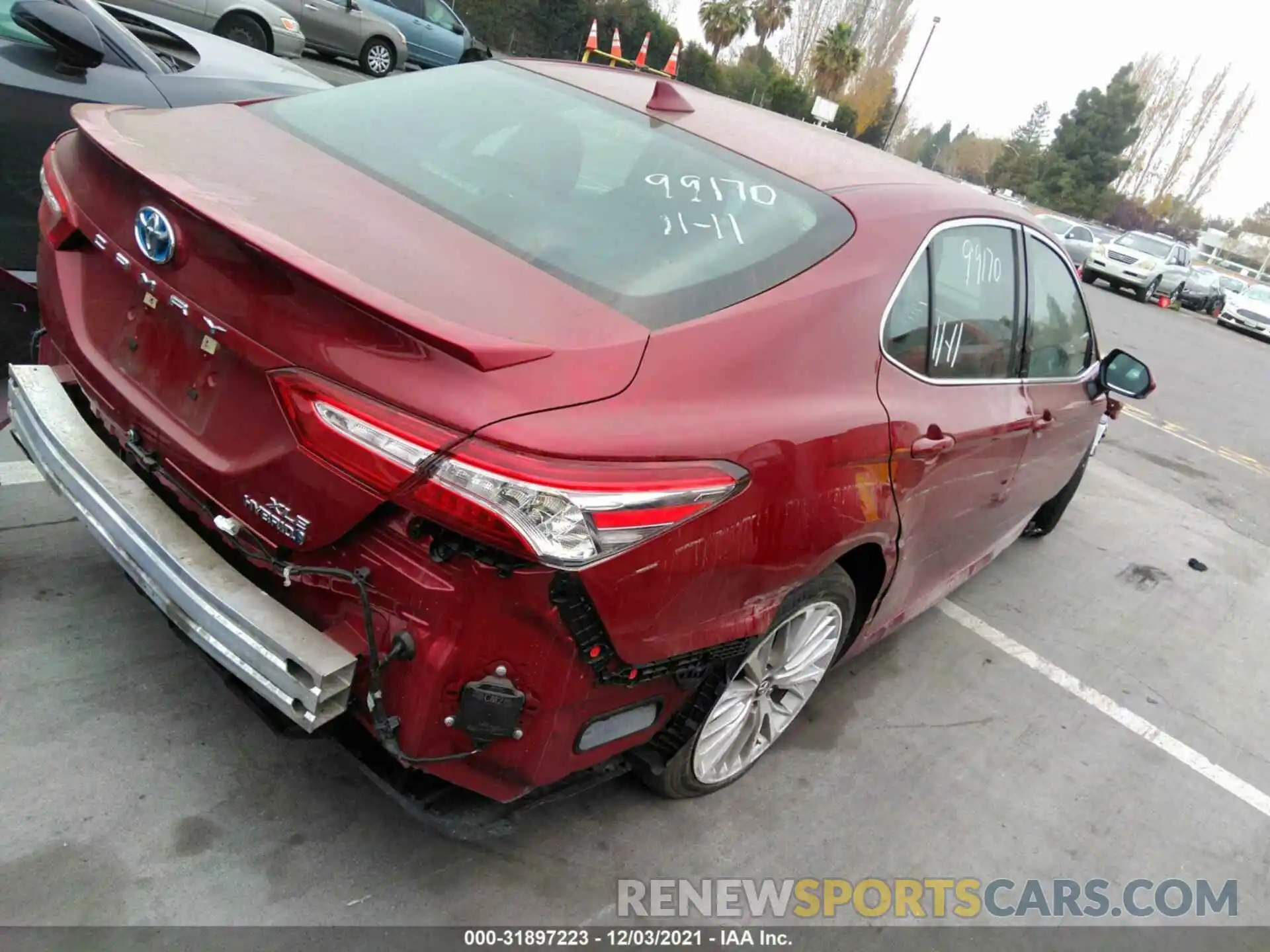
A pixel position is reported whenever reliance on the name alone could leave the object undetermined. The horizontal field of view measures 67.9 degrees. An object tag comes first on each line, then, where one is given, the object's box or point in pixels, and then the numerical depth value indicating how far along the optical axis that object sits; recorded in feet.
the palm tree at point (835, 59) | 169.07
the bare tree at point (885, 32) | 258.16
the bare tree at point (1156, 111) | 265.34
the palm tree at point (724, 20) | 154.51
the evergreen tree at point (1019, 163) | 193.57
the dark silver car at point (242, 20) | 30.37
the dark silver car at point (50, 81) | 12.76
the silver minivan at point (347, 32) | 44.70
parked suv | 78.74
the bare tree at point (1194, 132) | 263.29
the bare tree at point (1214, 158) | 268.41
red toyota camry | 5.86
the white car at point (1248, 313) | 77.66
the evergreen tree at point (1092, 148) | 175.32
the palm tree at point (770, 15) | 181.47
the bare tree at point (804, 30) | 229.45
